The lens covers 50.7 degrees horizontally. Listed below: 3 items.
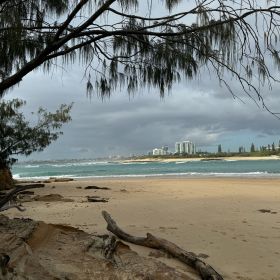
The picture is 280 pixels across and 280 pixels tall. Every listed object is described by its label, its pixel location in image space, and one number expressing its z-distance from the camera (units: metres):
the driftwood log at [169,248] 2.59
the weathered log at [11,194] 2.27
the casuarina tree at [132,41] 2.43
